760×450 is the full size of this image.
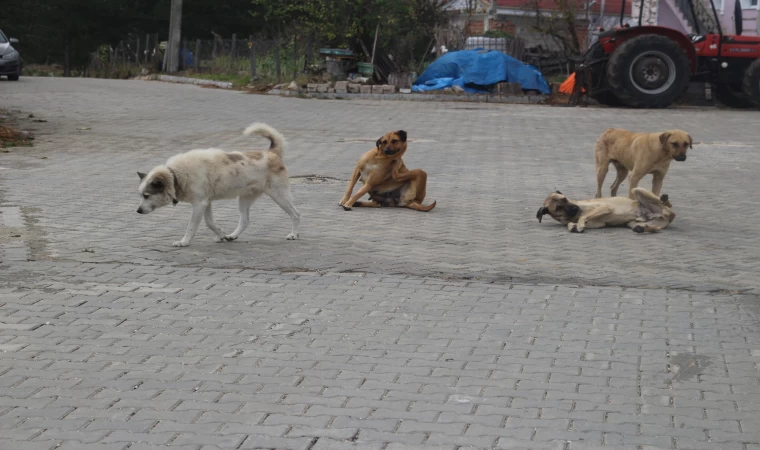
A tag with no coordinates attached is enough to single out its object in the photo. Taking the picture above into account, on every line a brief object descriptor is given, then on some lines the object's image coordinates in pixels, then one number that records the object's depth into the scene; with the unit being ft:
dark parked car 93.40
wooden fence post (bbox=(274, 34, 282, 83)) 98.88
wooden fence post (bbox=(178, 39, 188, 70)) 126.21
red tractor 77.15
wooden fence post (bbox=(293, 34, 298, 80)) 99.86
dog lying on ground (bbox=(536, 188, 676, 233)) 32.40
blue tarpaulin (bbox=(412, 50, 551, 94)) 89.15
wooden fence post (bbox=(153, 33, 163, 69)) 133.22
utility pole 120.06
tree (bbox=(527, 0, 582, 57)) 96.99
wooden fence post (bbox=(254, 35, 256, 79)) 103.21
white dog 27.32
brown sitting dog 35.70
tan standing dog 35.19
